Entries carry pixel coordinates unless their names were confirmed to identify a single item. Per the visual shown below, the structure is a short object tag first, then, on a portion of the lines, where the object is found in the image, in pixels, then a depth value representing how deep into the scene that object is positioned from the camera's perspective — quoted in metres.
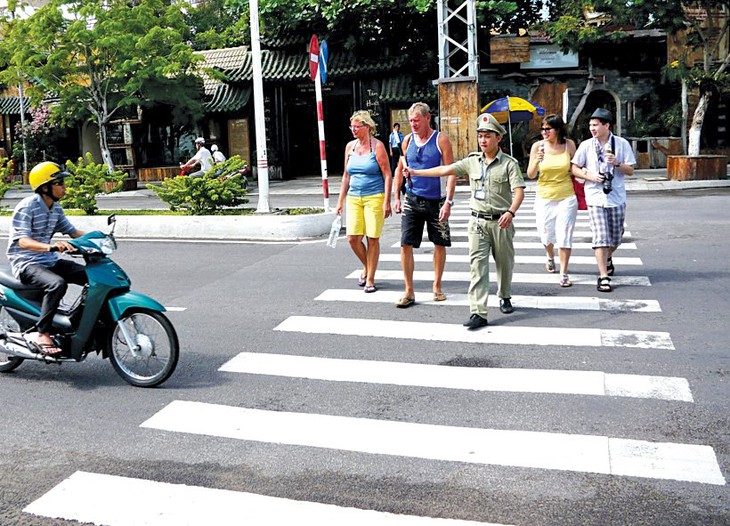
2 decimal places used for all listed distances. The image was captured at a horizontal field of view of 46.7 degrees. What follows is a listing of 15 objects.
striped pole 13.84
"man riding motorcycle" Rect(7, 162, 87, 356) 6.28
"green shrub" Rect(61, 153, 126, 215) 15.42
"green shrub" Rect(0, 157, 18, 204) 17.04
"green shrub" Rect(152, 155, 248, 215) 14.30
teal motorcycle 6.10
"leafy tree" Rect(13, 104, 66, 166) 33.22
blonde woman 9.02
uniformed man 7.68
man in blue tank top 8.40
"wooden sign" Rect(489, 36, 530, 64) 27.88
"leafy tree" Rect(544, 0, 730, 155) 21.09
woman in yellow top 9.23
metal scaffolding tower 21.22
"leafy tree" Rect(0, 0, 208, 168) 25.56
